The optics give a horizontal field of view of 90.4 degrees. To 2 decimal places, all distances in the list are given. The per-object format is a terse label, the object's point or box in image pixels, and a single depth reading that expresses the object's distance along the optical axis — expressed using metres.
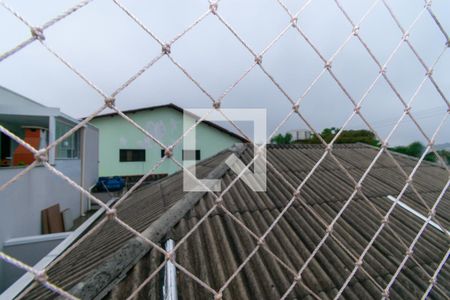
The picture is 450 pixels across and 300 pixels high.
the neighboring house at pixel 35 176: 3.87
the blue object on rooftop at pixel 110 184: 9.92
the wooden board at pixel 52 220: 5.08
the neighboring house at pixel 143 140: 11.57
